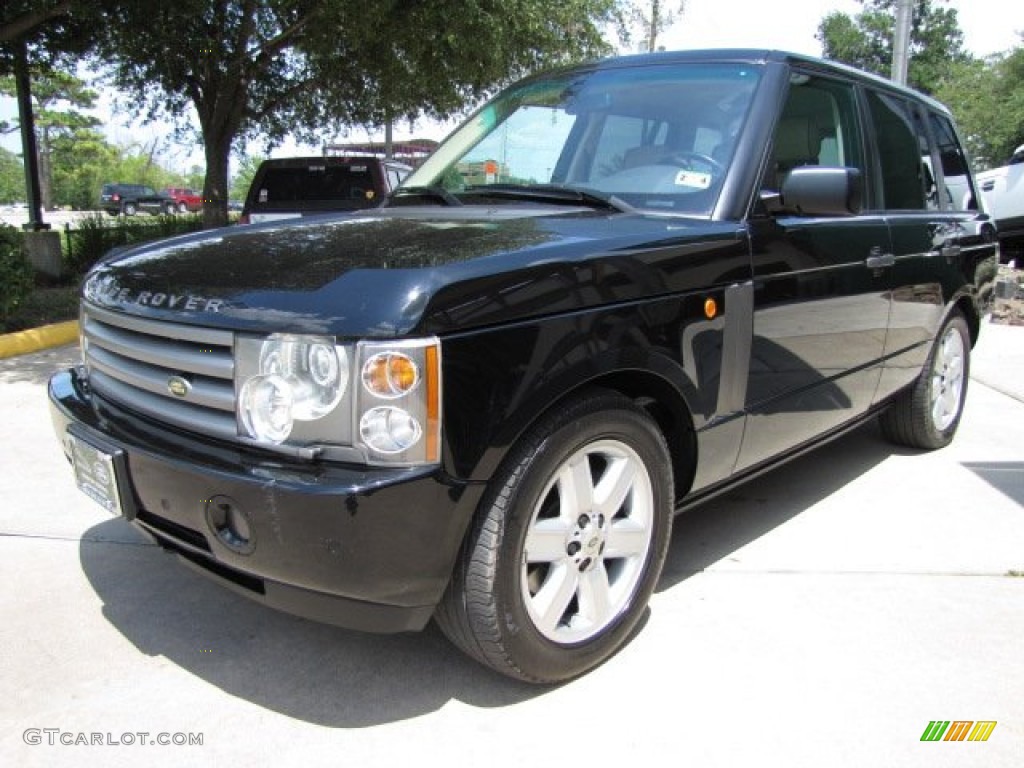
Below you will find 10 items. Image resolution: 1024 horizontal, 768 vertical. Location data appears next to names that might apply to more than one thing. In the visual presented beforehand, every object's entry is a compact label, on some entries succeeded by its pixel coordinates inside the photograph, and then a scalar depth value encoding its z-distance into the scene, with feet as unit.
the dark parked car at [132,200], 148.25
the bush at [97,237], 38.01
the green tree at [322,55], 33.17
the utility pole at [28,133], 35.53
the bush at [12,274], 24.21
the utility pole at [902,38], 38.93
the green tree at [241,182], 188.36
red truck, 163.31
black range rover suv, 6.66
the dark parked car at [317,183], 33.01
